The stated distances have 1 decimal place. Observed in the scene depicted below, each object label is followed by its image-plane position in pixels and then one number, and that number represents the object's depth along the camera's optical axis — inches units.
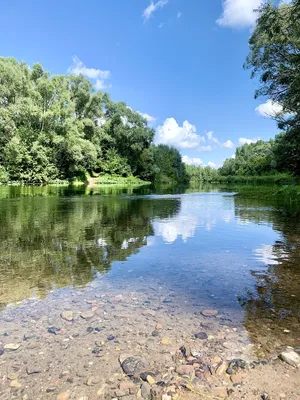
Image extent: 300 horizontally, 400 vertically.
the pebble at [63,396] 90.0
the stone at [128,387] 93.3
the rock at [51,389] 92.7
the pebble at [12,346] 113.7
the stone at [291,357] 103.3
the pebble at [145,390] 90.9
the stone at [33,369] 100.8
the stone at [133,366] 101.3
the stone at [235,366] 100.9
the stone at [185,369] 101.1
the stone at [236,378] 96.4
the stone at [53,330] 125.7
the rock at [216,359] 106.0
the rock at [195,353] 109.8
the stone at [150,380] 96.7
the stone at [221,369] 100.4
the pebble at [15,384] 93.7
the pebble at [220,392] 90.7
